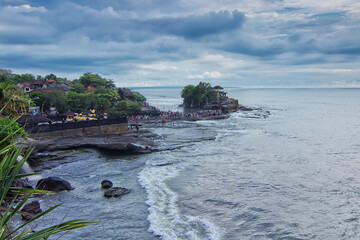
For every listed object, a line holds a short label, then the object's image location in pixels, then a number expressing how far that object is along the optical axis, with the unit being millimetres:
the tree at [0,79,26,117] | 21331
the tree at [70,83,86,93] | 77188
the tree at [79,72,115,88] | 93819
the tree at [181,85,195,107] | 116106
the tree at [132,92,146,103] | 113562
